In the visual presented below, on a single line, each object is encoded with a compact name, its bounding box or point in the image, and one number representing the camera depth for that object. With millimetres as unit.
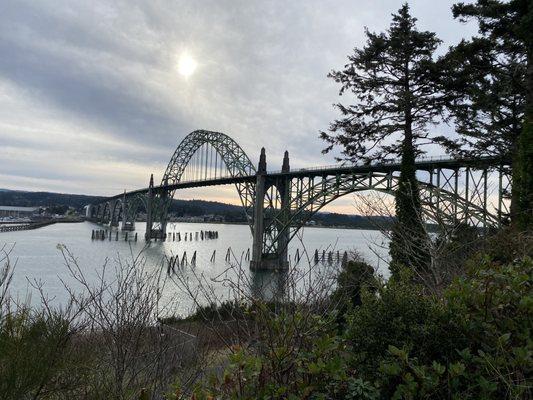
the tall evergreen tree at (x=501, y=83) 11359
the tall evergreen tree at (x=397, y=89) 16844
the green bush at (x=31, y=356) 3707
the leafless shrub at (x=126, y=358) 4145
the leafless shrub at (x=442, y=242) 7551
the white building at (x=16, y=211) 172600
